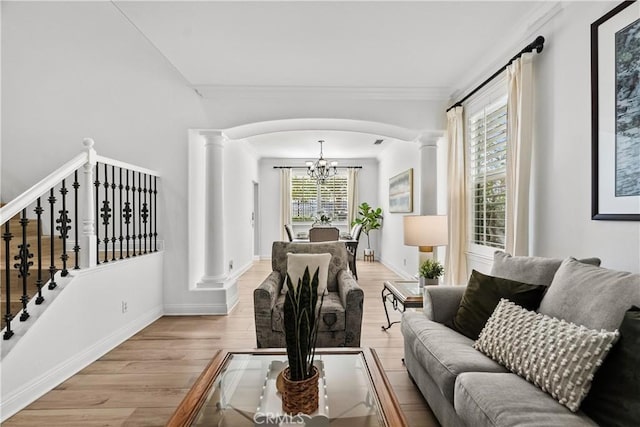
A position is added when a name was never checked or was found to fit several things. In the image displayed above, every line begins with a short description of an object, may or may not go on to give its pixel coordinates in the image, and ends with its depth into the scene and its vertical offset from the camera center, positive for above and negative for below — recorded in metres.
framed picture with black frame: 1.76 +0.54
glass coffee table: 1.37 -0.82
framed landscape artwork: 5.73 +0.40
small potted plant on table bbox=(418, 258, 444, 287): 3.11 -0.53
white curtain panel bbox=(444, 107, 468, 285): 3.69 +0.04
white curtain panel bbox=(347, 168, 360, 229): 8.88 +0.62
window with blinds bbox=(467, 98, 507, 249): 3.12 +0.40
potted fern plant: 8.27 -0.14
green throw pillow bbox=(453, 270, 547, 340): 1.84 -0.47
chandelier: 7.17 +0.97
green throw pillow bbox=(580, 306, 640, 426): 1.16 -0.60
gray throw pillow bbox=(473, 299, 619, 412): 1.27 -0.57
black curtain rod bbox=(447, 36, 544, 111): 2.49 +1.22
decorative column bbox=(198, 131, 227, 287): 4.20 +0.01
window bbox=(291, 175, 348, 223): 9.09 +0.40
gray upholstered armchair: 2.67 -0.83
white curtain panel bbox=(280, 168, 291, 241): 8.83 +0.42
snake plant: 1.40 -0.45
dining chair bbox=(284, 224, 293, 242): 6.95 -0.37
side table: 2.86 -0.70
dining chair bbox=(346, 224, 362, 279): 6.05 -0.61
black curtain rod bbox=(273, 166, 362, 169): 8.81 +1.21
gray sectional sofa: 1.28 -0.70
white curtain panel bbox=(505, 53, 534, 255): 2.56 +0.49
